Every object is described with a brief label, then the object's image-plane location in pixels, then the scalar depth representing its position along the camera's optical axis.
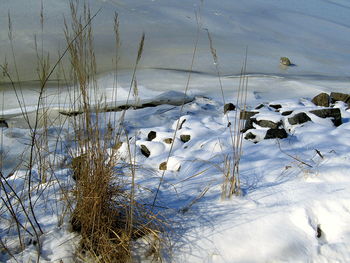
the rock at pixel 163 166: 2.36
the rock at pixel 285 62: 5.57
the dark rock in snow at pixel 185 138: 2.97
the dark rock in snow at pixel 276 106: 3.78
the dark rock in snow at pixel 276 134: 2.58
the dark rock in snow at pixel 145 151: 2.83
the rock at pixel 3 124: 3.58
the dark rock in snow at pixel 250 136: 2.75
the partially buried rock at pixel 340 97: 3.91
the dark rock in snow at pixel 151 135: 3.13
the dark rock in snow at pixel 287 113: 3.29
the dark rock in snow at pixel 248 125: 3.00
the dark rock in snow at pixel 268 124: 3.01
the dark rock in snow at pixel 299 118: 2.92
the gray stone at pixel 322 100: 3.85
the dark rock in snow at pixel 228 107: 3.69
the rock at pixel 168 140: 2.97
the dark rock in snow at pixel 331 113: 3.08
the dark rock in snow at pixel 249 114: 3.29
